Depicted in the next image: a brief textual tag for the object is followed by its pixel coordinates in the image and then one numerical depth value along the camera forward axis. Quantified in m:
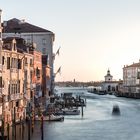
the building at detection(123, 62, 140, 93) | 138.36
